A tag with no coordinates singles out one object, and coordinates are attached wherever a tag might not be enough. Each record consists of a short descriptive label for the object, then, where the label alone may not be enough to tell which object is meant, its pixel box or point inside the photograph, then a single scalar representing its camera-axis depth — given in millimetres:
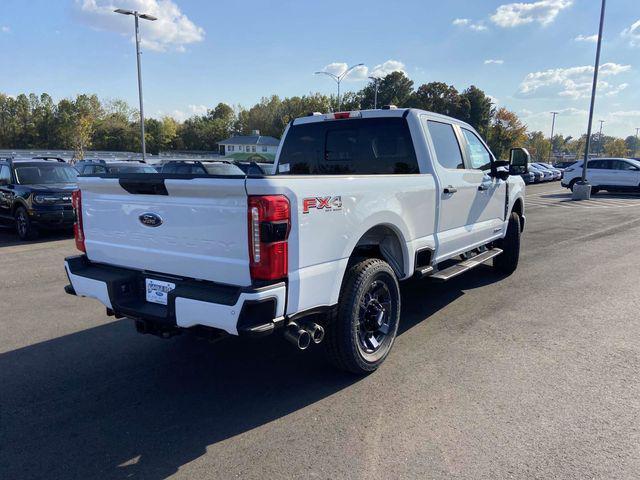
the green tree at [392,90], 83000
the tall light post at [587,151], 20516
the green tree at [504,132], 73875
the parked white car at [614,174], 23289
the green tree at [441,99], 75812
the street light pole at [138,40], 23569
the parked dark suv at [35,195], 10328
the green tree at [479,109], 76375
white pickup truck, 2982
